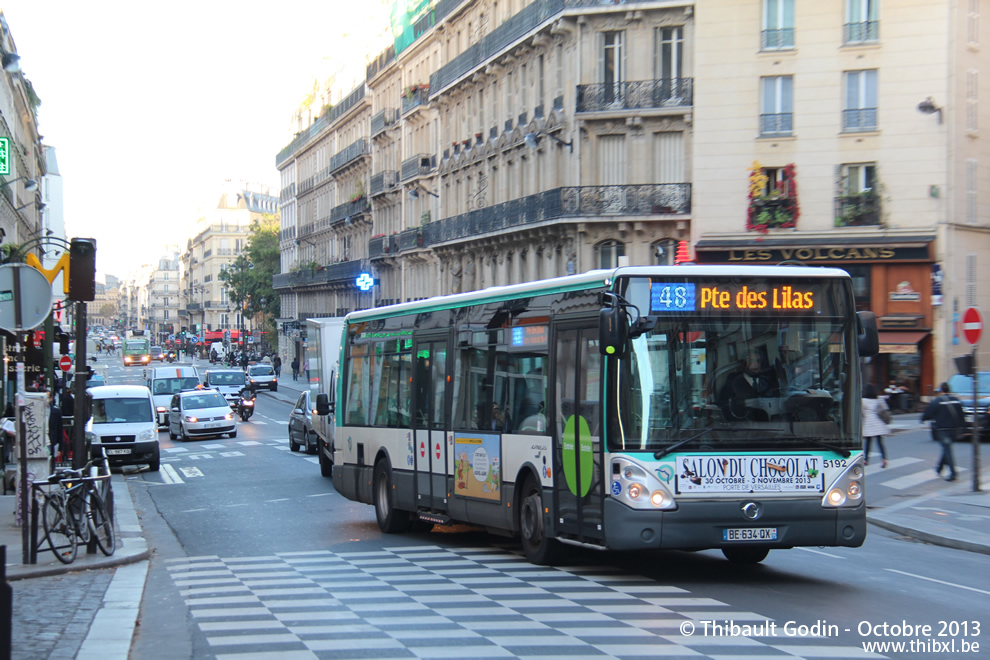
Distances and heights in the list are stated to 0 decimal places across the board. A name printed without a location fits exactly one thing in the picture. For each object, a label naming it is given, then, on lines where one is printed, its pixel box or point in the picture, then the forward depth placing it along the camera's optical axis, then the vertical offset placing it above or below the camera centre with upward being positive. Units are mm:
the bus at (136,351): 121625 -1061
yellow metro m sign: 21928 +1310
